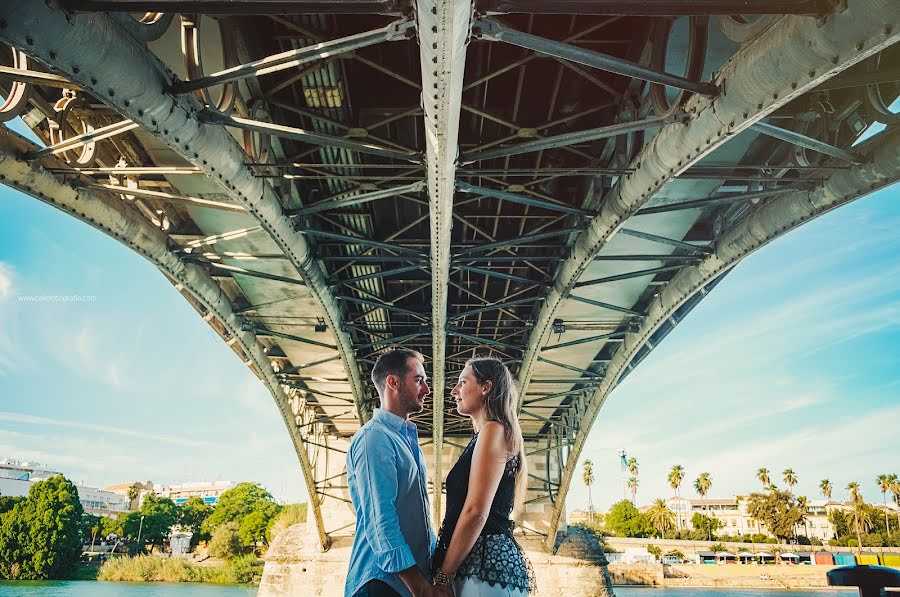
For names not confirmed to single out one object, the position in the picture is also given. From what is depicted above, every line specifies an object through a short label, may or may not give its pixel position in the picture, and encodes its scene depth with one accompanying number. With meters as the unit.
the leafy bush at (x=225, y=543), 79.38
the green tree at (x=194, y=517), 90.38
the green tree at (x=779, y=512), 83.31
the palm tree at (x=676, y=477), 98.69
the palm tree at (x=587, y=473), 106.94
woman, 2.96
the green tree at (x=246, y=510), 84.25
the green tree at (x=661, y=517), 98.26
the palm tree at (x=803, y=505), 85.26
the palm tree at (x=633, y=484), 111.89
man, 2.92
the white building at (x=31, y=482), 92.64
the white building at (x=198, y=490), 162.50
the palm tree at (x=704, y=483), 103.88
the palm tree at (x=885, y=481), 85.38
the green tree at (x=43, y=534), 55.66
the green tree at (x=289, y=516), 70.00
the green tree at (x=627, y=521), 98.56
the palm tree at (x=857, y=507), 84.39
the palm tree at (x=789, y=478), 93.25
